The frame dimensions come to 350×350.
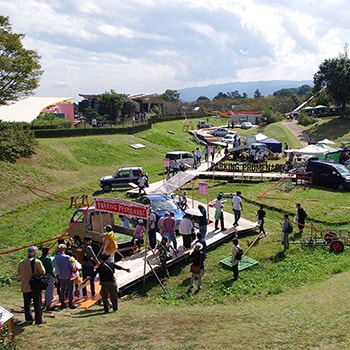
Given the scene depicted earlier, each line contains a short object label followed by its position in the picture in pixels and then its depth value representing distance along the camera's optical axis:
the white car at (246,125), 68.19
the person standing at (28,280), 9.15
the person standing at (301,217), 17.02
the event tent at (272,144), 40.72
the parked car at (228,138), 48.71
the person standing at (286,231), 14.95
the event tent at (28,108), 51.62
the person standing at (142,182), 24.27
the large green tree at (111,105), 70.05
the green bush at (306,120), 61.12
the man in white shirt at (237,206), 17.21
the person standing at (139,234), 14.33
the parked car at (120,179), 27.47
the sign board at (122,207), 12.67
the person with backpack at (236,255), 12.45
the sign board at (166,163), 27.91
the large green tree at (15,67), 30.38
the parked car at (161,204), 17.34
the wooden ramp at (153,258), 12.46
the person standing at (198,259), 11.81
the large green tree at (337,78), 57.53
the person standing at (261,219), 16.83
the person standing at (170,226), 14.06
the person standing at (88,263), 11.34
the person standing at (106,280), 9.95
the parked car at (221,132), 56.62
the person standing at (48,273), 9.89
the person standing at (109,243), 12.25
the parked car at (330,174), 24.69
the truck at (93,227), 15.34
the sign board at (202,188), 19.02
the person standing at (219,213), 16.69
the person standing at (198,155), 34.28
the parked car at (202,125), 69.19
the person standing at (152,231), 14.50
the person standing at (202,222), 14.93
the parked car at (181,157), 34.28
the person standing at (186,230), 14.43
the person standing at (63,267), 10.26
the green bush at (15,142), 28.84
